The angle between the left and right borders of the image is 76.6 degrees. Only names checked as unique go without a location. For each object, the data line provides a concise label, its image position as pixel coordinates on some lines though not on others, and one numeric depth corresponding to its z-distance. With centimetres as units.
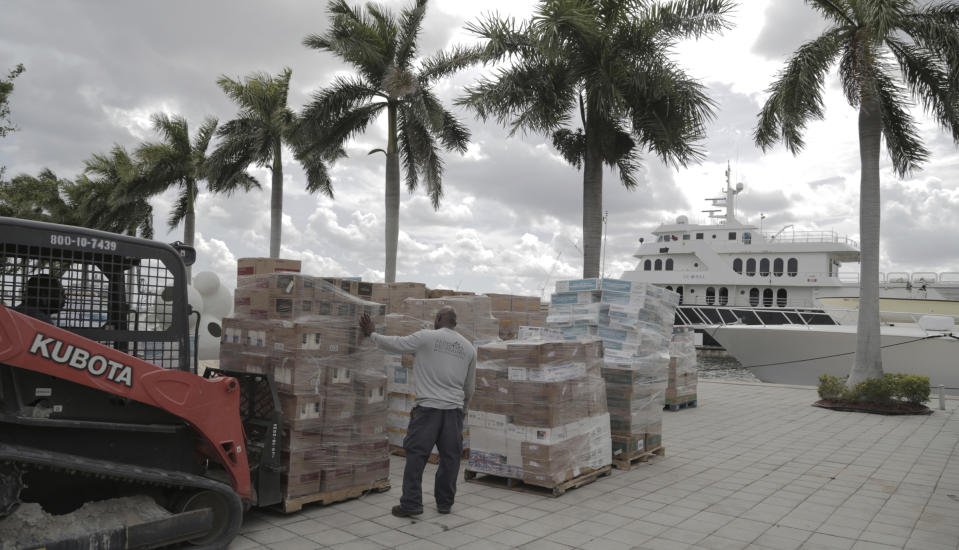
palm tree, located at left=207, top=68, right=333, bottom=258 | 2116
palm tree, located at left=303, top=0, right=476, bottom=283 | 1700
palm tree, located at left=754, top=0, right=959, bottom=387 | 1259
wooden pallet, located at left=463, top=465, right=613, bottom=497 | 635
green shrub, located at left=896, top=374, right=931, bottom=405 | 1309
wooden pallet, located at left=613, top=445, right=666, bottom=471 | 754
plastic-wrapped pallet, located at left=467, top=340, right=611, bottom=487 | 630
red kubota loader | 357
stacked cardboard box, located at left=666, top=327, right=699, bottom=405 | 1282
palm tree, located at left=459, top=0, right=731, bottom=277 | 1316
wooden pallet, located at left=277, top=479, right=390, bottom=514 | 524
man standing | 545
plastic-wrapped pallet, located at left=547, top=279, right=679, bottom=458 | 772
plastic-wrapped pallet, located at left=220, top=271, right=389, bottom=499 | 529
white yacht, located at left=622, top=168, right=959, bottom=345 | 3268
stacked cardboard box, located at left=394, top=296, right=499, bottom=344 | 804
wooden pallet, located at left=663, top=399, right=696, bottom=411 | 1276
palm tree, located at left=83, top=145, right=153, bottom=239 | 3522
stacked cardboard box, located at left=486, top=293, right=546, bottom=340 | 955
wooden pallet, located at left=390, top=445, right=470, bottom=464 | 774
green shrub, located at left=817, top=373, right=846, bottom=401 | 1380
